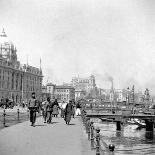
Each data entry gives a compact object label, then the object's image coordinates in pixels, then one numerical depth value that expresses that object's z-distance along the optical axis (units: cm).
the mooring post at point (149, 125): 4873
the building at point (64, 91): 17796
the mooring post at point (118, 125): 4803
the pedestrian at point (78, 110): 3042
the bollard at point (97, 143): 751
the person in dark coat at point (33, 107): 1716
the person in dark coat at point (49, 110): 1994
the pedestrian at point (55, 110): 2578
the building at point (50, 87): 16410
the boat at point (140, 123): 5727
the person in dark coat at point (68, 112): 1919
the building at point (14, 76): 10062
